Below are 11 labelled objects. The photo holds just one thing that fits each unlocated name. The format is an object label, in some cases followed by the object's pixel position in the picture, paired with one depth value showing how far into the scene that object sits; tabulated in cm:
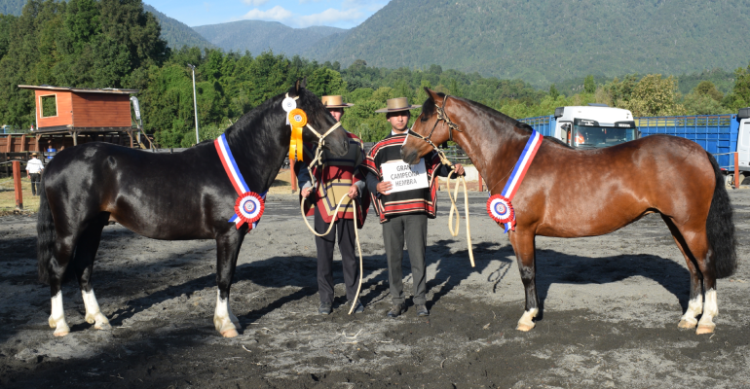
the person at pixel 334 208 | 528
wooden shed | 2956
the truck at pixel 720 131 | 1791
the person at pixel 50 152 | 2515
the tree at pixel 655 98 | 4728
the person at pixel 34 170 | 1889
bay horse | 435
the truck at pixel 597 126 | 1705
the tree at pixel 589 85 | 9850
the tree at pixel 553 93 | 9785
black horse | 456
